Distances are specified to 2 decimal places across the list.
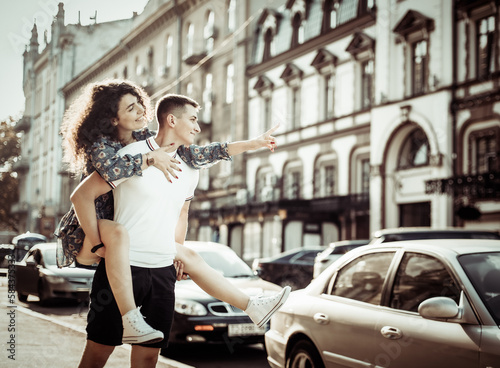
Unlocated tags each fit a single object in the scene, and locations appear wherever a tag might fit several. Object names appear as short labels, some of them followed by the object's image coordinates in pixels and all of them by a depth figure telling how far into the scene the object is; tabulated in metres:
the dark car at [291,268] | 20.52
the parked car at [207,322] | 9.14
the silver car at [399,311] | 4.67
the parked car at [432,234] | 13.94
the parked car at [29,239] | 37.06
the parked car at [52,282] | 15.48
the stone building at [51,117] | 65.62
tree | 54.34
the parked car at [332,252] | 17.77
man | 3.80
